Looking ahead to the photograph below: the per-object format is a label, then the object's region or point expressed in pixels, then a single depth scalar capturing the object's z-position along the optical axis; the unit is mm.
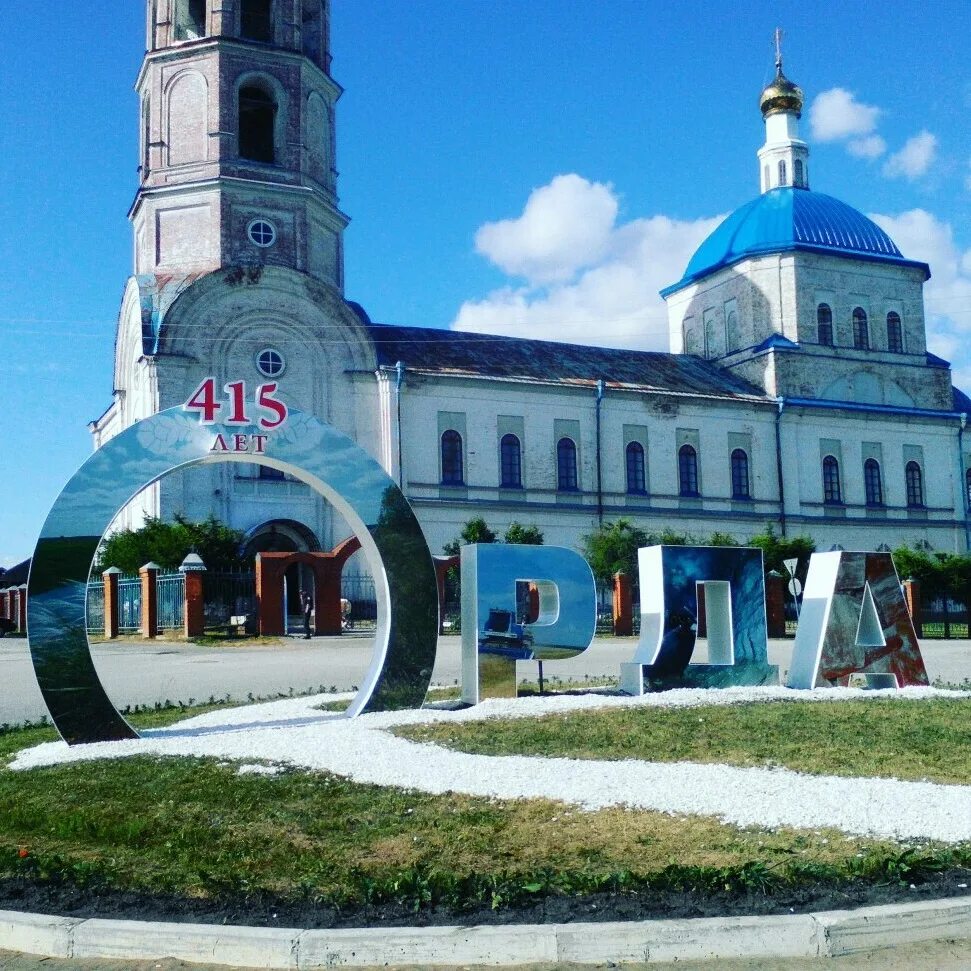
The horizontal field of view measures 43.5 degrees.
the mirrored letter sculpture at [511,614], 12570
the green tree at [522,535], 35969
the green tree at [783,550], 35912
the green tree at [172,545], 30750
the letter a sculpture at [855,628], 13367
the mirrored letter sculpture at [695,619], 13148
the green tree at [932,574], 35656
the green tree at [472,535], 36188
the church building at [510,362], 34594
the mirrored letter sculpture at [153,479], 10000
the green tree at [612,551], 36312
